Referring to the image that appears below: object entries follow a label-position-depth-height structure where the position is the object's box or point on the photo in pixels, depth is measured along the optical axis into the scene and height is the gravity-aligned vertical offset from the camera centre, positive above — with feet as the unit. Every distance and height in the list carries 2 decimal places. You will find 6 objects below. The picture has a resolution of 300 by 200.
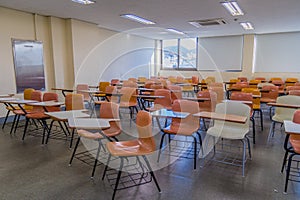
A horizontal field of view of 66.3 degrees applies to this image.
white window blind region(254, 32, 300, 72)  32.65 +2.50
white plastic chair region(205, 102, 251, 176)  10.95 -2.89
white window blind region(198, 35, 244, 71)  36.55 +2.69
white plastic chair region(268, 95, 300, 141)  13.93 -2.60
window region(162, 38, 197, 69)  41.04 +2.93
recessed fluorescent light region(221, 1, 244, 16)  17.84 +5.16
